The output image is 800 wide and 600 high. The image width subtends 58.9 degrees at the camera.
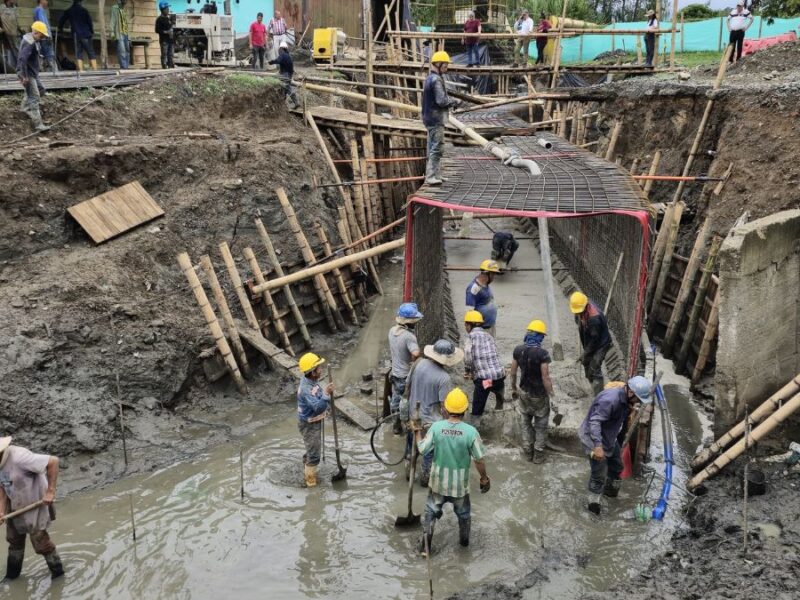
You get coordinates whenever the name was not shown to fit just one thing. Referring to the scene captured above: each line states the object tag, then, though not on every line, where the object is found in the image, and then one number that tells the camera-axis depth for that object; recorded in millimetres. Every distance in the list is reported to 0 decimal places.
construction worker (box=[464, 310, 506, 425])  8789
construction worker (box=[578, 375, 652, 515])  7254
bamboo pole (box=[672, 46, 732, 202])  13203
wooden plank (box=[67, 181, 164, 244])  10797
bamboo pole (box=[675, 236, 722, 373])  10344
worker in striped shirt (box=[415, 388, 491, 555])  6641
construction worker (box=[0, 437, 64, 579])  6145
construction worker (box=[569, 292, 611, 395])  9211
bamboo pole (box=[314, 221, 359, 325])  12125
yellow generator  21312
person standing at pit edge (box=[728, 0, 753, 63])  17188
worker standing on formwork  10156
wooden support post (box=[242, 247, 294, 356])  10634
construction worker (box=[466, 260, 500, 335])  10117
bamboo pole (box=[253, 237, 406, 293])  10570
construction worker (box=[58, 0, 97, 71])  16875
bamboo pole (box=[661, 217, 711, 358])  10742
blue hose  7475
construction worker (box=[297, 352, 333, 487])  7859
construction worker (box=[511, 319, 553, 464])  8141
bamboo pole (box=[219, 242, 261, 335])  10320
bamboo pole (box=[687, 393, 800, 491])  7328
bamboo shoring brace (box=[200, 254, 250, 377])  9953
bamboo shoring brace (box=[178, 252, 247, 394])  9734
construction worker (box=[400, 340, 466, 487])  7727
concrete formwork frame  8180
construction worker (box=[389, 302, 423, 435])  8578
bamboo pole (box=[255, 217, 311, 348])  11117
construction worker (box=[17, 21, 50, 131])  11531
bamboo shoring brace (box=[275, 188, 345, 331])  11688
